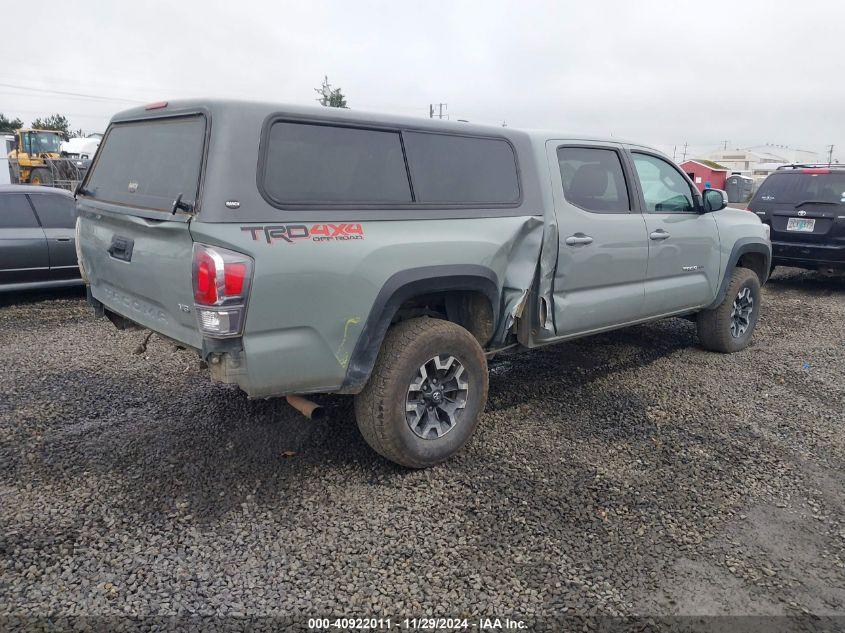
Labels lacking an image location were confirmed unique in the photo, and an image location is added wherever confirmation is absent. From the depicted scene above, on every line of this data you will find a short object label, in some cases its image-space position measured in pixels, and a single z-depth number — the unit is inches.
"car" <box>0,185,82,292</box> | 285.9
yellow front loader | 886.4
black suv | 338.3
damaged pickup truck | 116.6
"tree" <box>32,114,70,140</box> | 2758.4
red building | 1441.7
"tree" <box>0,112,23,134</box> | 2847.0
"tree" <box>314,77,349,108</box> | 1533.0
